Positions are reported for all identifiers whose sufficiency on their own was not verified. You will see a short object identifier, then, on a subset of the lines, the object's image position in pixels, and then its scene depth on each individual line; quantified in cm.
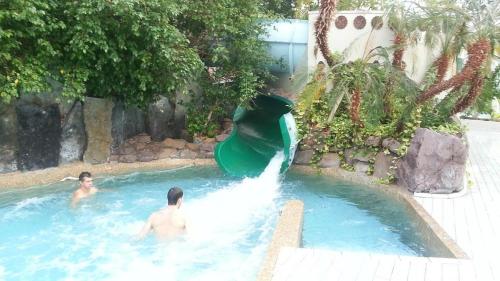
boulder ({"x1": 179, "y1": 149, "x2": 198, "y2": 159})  988
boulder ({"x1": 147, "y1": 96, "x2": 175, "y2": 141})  1020
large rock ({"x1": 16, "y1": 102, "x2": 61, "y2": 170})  851
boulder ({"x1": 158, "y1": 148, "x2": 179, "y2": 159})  975
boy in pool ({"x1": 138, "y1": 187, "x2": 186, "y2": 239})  562
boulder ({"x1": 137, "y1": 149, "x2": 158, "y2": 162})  955
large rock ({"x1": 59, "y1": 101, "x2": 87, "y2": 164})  902
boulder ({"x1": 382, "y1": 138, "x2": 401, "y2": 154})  824
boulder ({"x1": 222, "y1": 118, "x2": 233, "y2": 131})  1081
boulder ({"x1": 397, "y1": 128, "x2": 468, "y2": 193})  730
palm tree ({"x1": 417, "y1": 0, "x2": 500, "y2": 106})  730
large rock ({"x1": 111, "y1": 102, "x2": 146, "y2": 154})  964
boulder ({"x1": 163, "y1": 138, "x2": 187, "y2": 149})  1006
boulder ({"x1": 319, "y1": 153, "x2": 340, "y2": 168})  908
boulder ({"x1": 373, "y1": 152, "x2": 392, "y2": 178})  830
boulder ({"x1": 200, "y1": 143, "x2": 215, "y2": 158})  994
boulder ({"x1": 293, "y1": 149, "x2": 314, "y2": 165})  930
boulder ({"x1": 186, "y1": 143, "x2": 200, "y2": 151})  1005
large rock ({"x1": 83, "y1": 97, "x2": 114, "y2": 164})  924
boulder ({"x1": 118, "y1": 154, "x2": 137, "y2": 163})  947
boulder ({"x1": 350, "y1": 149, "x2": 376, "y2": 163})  868
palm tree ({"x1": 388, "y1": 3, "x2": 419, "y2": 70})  843
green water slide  847
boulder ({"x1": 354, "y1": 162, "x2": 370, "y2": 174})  867
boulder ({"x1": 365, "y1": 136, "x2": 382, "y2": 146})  860
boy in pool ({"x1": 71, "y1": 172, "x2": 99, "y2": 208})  720
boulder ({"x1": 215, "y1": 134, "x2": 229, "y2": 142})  1034
